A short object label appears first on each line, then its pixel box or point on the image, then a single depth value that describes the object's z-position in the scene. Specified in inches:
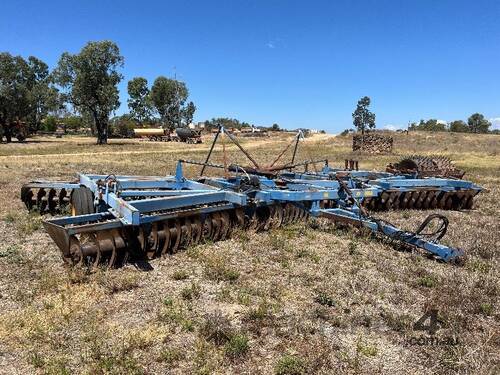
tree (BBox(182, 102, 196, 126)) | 3262.6
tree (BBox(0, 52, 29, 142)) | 1562.5
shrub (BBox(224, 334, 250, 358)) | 147.0
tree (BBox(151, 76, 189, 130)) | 2906.0
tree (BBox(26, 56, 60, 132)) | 1627.7
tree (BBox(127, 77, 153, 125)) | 3093.0
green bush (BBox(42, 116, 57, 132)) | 2741.1
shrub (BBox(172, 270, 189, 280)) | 211.8
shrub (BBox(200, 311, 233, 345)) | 155.9
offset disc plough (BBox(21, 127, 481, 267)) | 219.9
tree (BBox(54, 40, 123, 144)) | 1579.7
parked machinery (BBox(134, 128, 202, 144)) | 2069.4
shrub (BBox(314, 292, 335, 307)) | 188.1
